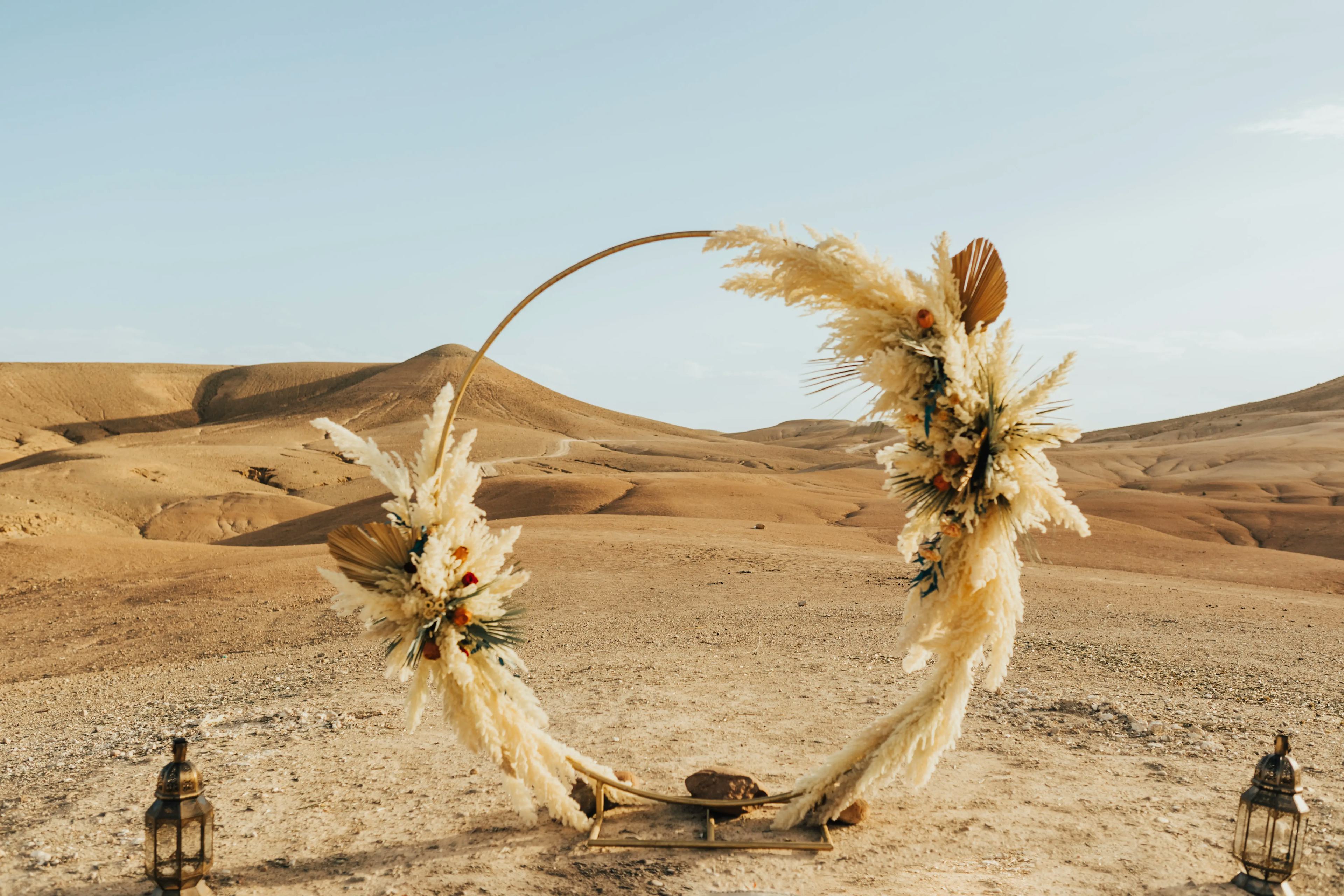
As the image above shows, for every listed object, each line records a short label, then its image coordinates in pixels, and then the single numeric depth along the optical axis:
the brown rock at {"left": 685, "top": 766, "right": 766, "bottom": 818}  5.41
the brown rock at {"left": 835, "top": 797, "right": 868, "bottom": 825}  5.35
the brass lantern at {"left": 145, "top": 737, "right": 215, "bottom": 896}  4.14
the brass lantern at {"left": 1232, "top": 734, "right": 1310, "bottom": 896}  4.26
